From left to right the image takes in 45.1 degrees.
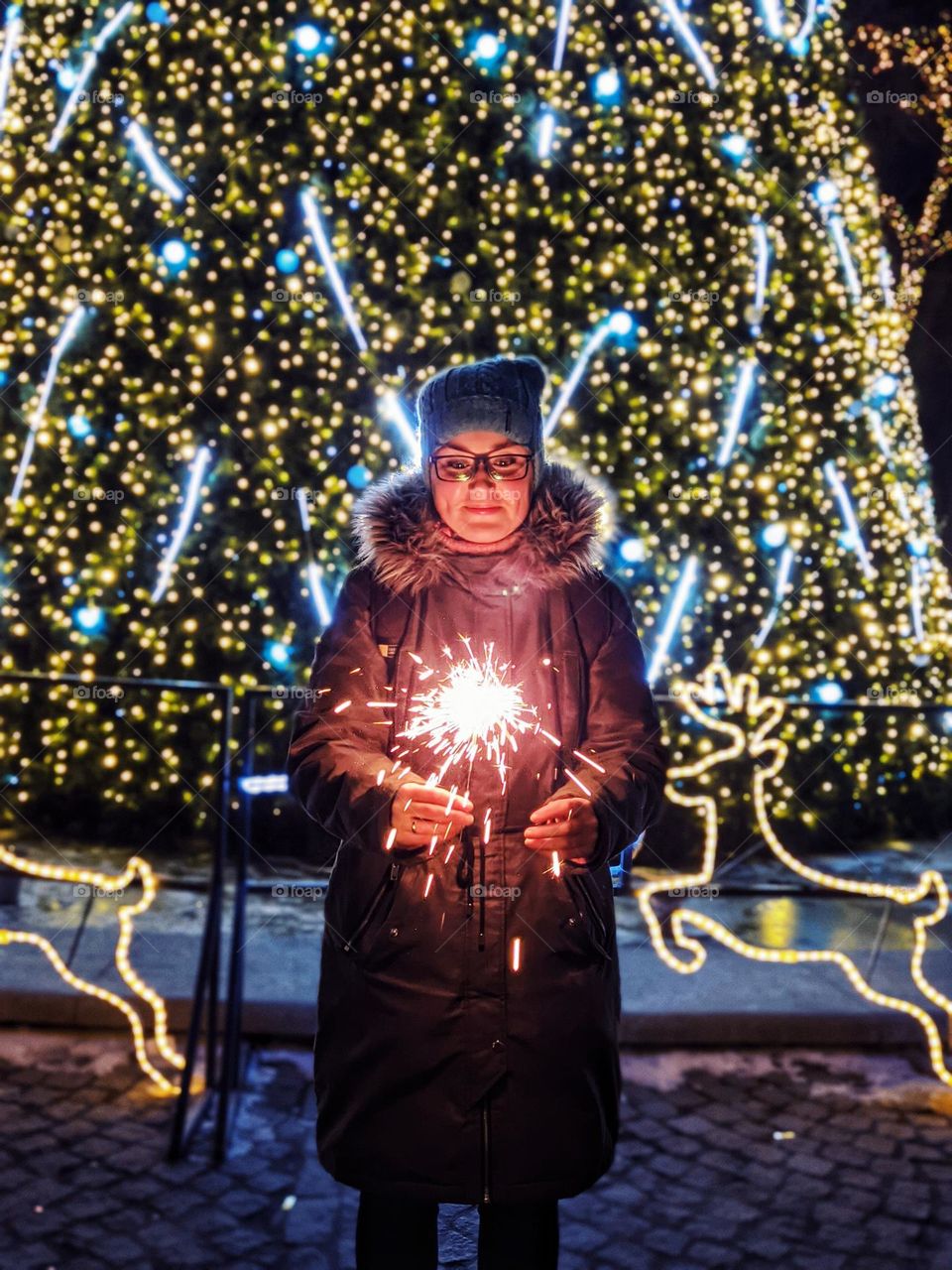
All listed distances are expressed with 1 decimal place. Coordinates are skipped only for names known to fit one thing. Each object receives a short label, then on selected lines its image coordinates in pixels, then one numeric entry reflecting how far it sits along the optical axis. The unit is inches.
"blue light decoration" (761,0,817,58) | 283.0
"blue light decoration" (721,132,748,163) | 279.6
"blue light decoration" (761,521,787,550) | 280.8
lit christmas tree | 273.1
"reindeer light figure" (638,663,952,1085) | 191.9
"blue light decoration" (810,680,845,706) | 285.1
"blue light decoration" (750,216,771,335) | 281.6
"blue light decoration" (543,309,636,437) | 276.4
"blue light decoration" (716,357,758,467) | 279.4
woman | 93.0
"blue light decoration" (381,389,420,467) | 276.2
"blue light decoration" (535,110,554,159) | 275.3
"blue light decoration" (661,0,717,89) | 279.3
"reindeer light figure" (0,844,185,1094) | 175.9
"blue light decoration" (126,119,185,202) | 272.7
